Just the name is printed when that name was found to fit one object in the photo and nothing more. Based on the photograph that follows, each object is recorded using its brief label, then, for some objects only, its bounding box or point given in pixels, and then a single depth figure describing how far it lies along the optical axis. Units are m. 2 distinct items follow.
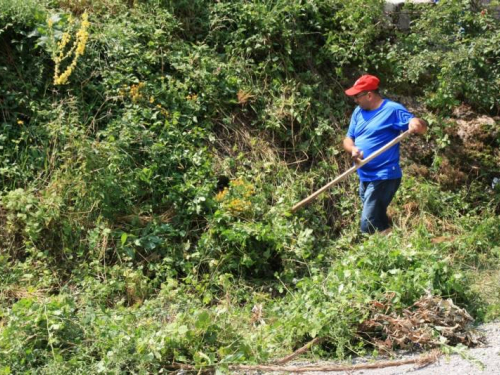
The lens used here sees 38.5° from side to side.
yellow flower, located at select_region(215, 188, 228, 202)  7.24
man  6.96
